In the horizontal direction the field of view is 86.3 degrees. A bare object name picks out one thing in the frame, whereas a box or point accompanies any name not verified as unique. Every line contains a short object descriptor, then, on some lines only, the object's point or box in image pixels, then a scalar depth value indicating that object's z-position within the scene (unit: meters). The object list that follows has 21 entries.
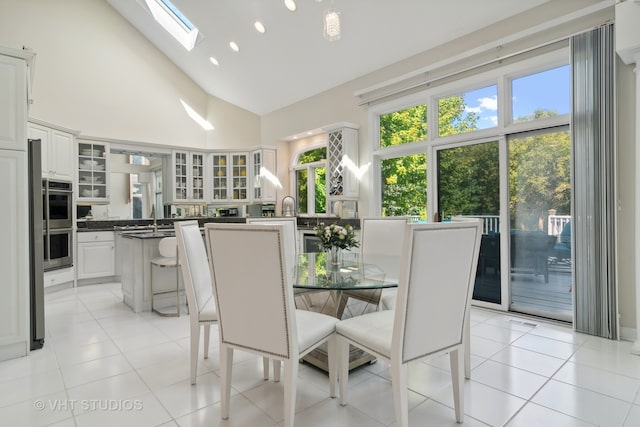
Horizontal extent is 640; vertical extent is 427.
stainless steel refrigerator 2.76
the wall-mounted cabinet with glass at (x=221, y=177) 6.68
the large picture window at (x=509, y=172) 3.35
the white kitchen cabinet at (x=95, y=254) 5.20
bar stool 3.63
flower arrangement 2.40
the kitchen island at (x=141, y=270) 3.79
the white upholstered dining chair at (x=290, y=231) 3.10
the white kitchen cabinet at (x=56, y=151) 4.59
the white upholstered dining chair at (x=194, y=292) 2.14
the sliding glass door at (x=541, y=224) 3.32
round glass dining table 1.91
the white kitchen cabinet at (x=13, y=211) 2.55
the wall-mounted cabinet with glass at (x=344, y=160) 5.09
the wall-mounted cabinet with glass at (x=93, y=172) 5.52
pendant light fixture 2.62
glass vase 2.45
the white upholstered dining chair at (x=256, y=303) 1.57
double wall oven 4.50
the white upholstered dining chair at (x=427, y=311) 1.51
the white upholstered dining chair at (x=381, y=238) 2.97
